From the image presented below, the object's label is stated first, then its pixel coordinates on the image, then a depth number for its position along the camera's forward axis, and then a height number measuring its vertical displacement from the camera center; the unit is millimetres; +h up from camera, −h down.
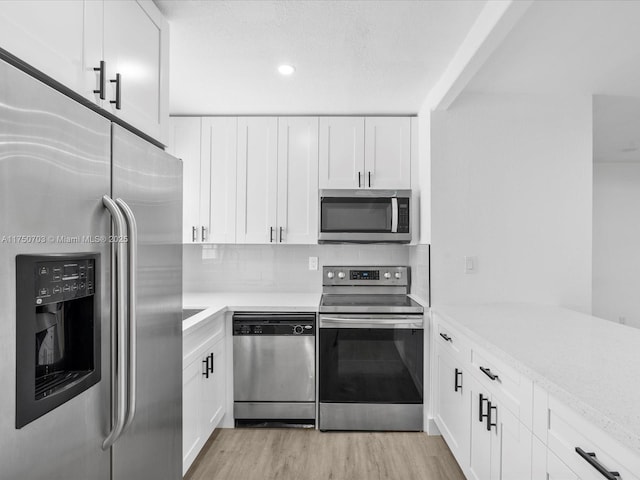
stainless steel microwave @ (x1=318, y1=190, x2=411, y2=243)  3037 +208
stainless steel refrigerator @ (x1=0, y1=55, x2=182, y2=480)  771 -104
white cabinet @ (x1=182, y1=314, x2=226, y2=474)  2072 -817
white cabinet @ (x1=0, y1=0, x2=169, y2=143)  948 +565
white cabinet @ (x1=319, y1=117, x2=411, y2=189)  3125 +709
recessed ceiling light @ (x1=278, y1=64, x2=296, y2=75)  2322 +1005
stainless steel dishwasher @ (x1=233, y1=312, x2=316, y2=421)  2791 -840
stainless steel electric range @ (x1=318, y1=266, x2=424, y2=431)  2756 -840
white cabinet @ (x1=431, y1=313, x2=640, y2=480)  1047 -638
